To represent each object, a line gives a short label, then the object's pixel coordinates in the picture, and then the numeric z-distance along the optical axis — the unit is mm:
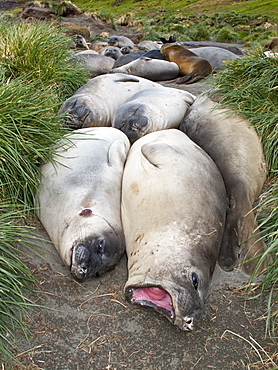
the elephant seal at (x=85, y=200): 3125
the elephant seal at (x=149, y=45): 12815
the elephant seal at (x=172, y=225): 2676
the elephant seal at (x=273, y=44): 10716
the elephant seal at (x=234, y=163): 3336
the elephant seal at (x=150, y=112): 4656
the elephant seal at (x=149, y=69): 7793
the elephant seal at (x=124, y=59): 8633
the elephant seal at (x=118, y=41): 13600
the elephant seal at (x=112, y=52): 10234
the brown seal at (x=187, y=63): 7738
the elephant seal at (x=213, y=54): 9344
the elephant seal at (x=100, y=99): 5008
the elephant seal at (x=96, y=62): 7801
